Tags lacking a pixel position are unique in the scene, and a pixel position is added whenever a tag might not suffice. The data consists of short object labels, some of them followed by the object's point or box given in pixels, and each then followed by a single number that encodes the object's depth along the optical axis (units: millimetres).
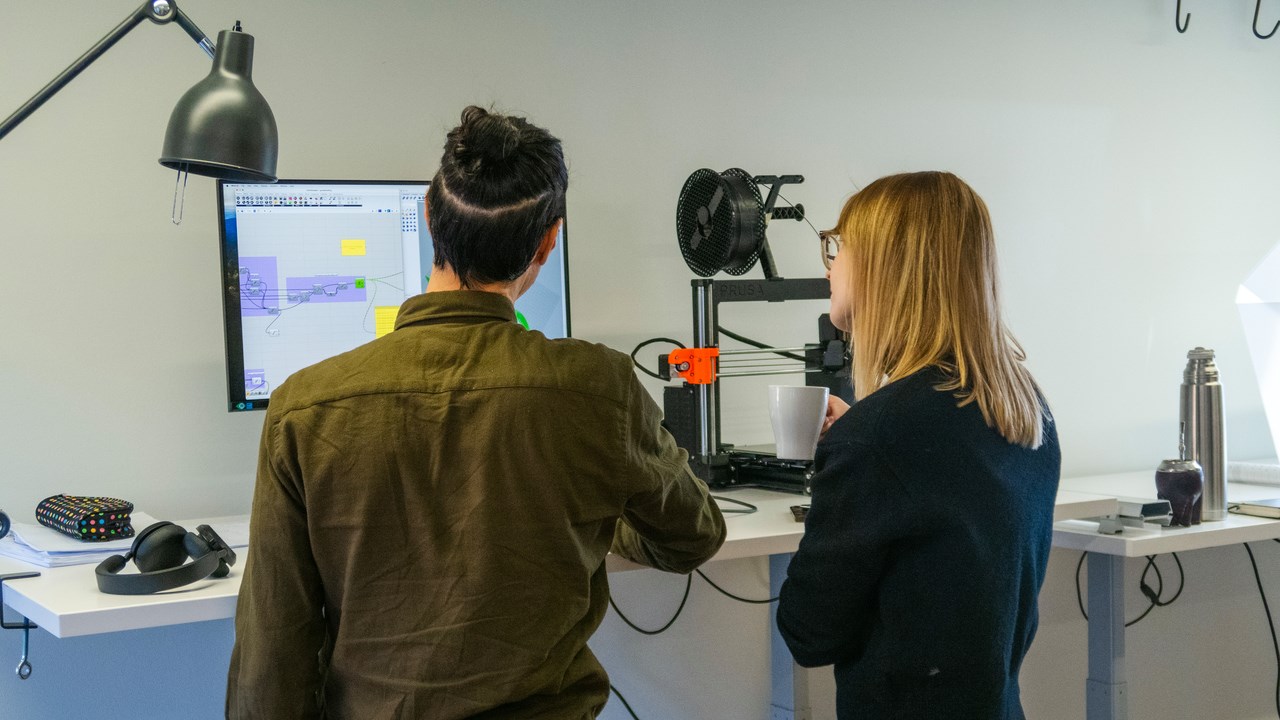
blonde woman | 1151
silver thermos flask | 2232
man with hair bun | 1083
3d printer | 1996
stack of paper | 1570
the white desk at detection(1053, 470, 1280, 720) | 2076
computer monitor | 1828
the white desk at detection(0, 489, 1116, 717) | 1312
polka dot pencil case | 1626
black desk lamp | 1475
